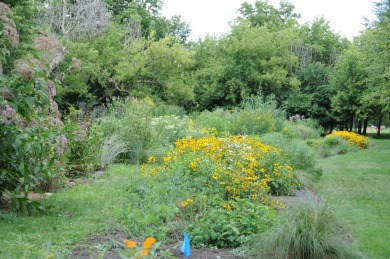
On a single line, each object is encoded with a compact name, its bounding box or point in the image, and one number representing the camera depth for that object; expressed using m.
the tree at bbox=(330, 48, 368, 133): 27.08
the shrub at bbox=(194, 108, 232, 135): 15.11
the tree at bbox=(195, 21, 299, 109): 27.69
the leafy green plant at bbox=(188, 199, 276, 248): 4.49
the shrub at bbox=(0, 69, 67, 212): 4.79
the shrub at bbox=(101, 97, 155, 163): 10.94
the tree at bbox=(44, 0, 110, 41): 20.84
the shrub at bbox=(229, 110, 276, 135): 14.52
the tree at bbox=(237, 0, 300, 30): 37.91
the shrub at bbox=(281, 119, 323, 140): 15.48
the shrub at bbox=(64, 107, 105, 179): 8.32
